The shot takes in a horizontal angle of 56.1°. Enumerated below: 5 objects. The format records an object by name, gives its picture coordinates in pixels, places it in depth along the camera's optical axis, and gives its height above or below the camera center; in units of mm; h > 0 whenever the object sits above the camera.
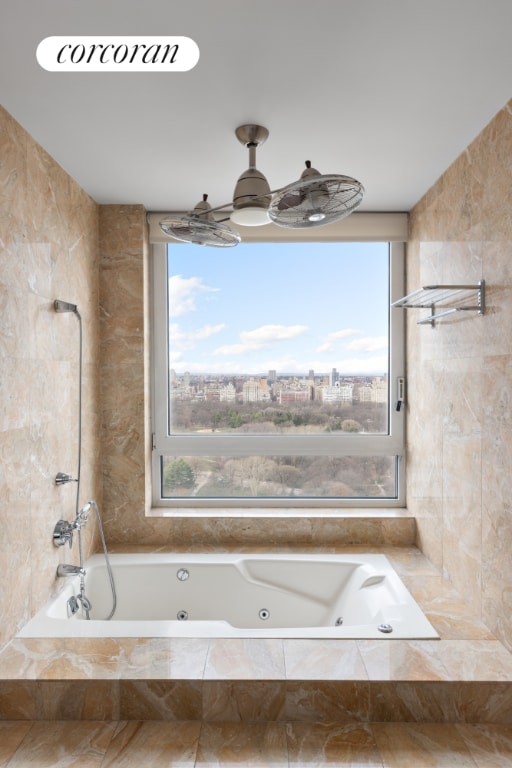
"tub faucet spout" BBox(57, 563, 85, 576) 2096 -809
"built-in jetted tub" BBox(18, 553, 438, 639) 2361 -1008
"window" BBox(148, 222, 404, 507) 2830 +60
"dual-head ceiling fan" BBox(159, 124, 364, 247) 1431 +583
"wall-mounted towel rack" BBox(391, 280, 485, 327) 1837 +370
